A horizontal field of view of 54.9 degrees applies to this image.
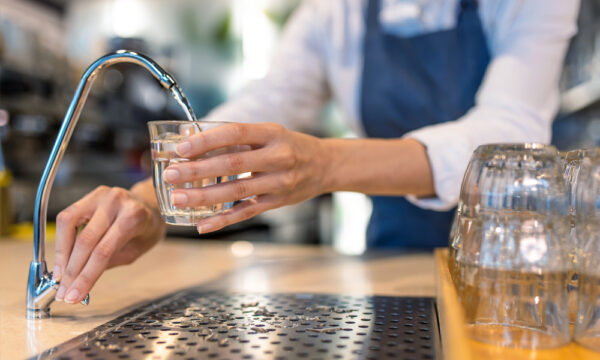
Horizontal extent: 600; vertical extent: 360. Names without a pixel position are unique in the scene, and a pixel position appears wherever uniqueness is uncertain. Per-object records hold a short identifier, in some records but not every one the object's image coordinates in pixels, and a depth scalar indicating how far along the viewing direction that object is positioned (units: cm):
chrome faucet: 76
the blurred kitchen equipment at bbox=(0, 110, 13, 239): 164
